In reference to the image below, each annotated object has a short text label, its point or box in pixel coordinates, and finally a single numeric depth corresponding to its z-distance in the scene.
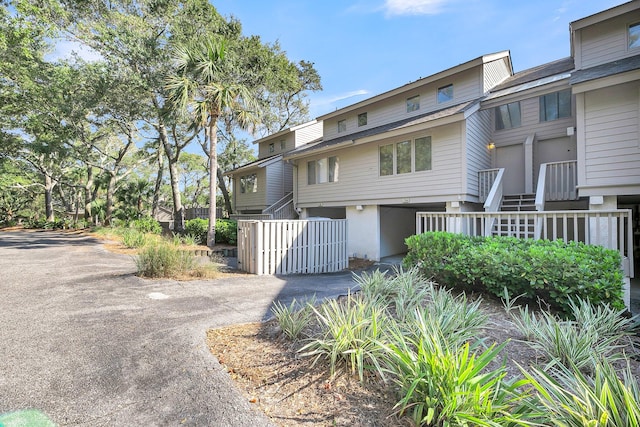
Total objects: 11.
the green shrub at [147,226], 15.98
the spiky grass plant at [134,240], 11.49
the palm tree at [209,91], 10.68
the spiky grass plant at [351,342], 2.56
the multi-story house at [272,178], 17.03
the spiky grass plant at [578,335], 2.79
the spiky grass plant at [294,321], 3.32
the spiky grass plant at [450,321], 2.73
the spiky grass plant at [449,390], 1.82
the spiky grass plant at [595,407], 1.66
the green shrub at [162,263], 6.72
